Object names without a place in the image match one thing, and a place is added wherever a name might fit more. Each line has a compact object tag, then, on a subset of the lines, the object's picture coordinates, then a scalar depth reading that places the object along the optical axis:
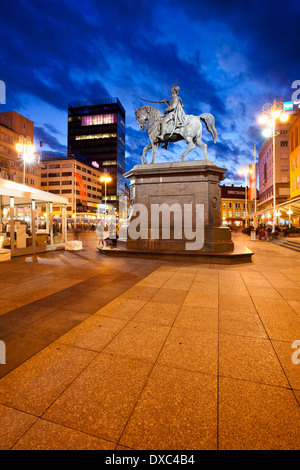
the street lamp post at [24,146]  21.80
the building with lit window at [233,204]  94.00
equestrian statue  12.55
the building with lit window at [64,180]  84.25
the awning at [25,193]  11.52
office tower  114.12
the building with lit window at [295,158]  36.25
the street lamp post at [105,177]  31.47
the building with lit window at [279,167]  59.50
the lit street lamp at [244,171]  40.14
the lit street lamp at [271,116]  19.52
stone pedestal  11.74
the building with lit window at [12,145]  57.97
